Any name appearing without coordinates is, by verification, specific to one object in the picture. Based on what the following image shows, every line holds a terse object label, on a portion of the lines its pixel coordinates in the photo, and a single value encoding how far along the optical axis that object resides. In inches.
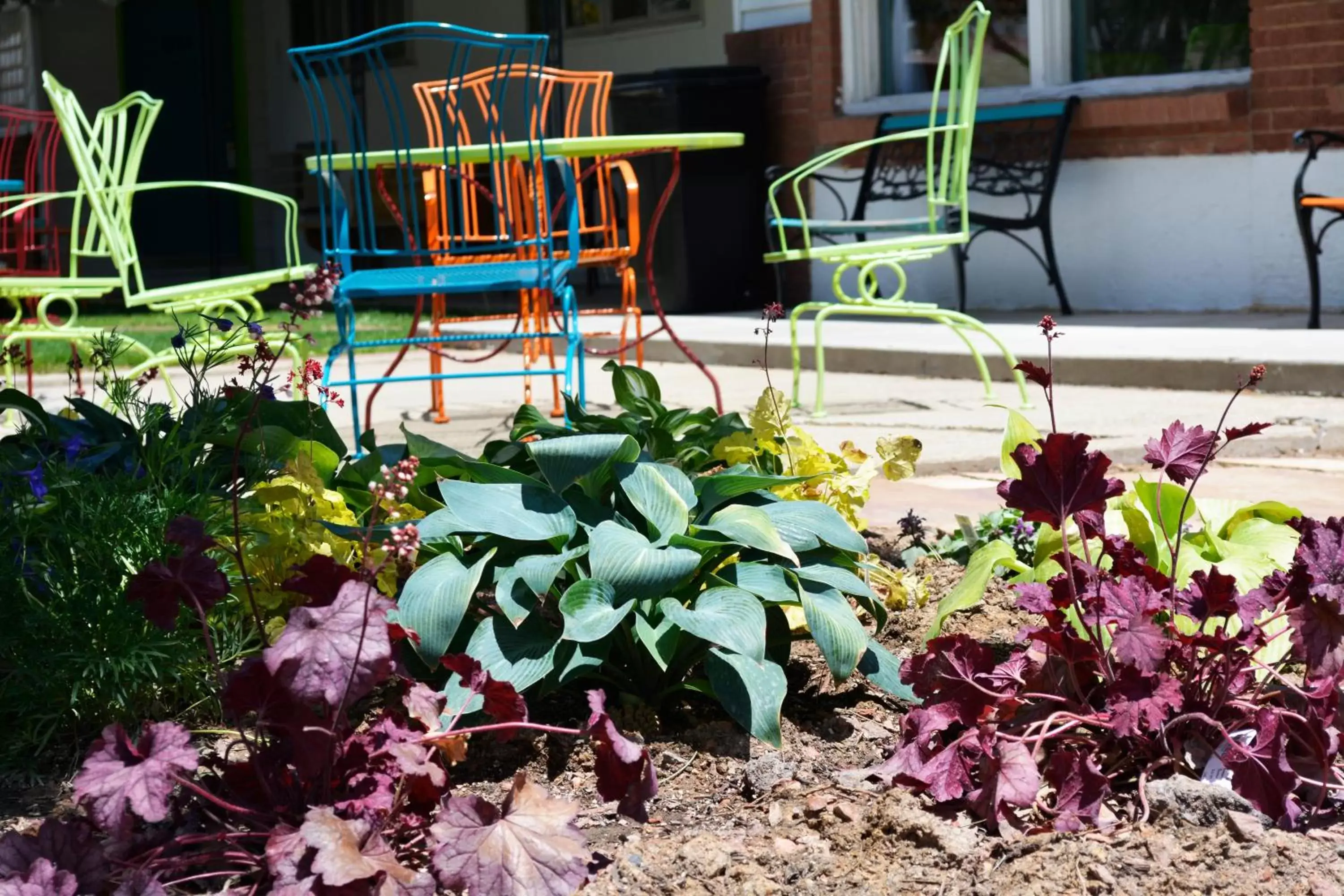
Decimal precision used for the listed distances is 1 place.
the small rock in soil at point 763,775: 80.4
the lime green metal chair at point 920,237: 209.9
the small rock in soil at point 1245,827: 66.1
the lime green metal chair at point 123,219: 189.2
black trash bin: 385.7
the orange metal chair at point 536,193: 216.8
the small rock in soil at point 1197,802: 69.1
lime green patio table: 186.4
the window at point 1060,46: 344.5
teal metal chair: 174.1
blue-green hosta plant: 83.7
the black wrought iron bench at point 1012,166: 347.3
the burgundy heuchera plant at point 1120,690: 71.0
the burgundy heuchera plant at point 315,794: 59.3
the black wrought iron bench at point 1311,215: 281.3
